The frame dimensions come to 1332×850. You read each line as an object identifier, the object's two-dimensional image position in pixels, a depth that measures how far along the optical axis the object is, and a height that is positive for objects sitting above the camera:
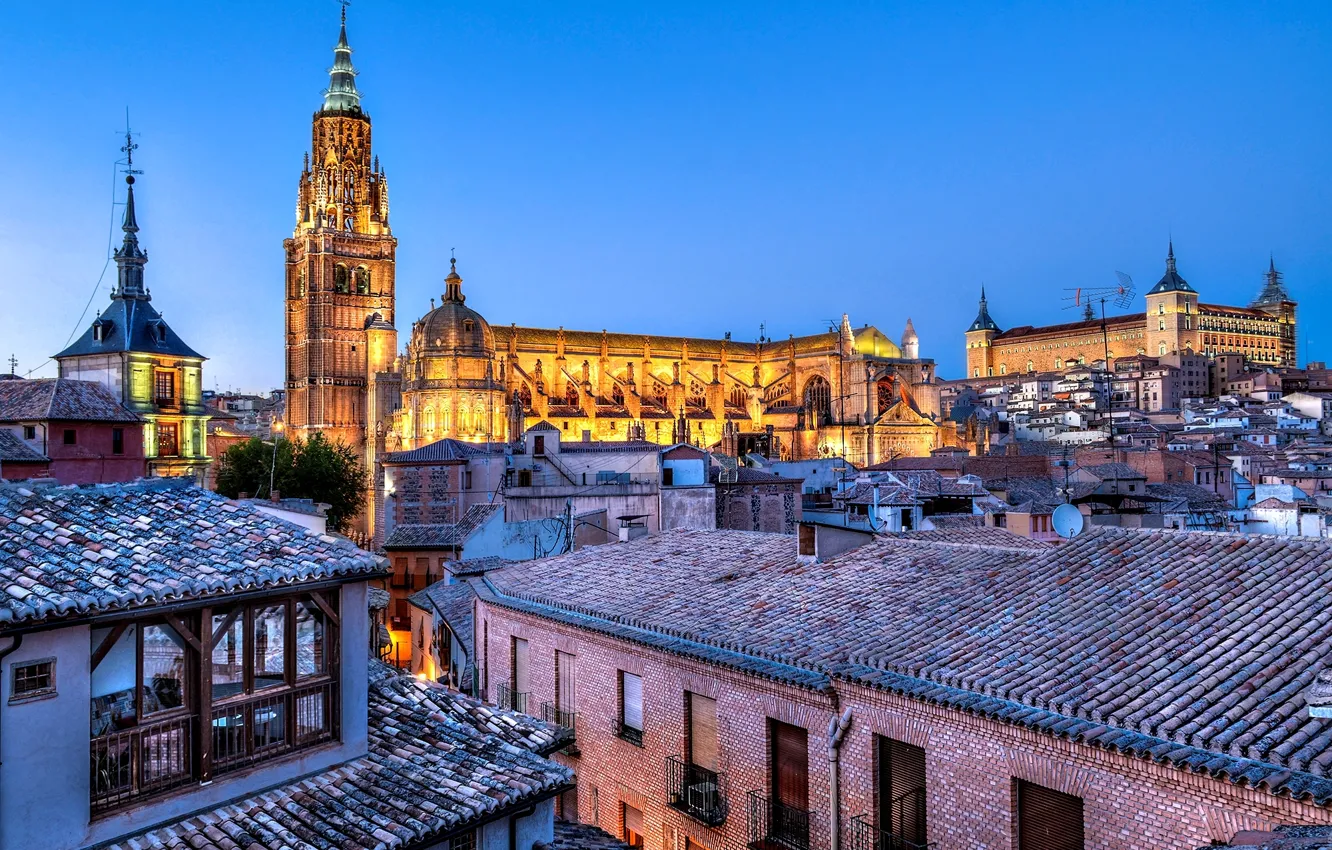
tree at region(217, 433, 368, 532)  48.94 -1.70
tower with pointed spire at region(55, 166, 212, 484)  40.94 +3.09
